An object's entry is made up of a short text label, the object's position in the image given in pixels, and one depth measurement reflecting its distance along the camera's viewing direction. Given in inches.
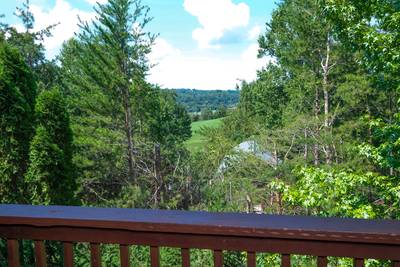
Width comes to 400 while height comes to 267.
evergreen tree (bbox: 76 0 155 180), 614.2
